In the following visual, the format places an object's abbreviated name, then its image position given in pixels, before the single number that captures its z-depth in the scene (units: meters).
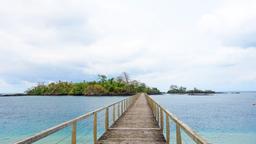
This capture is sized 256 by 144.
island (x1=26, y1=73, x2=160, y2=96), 75.81
